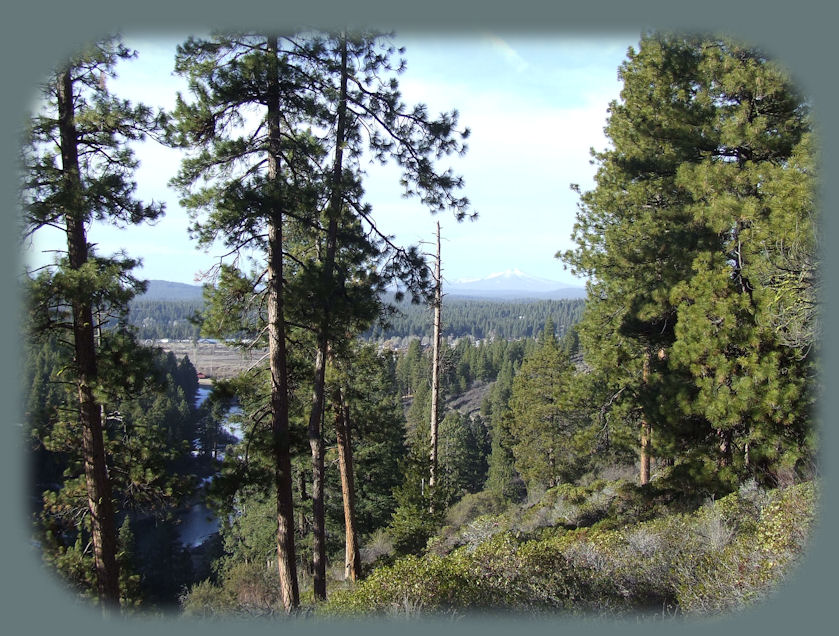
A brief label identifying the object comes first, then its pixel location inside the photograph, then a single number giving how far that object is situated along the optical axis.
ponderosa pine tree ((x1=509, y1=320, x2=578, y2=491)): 26.38
